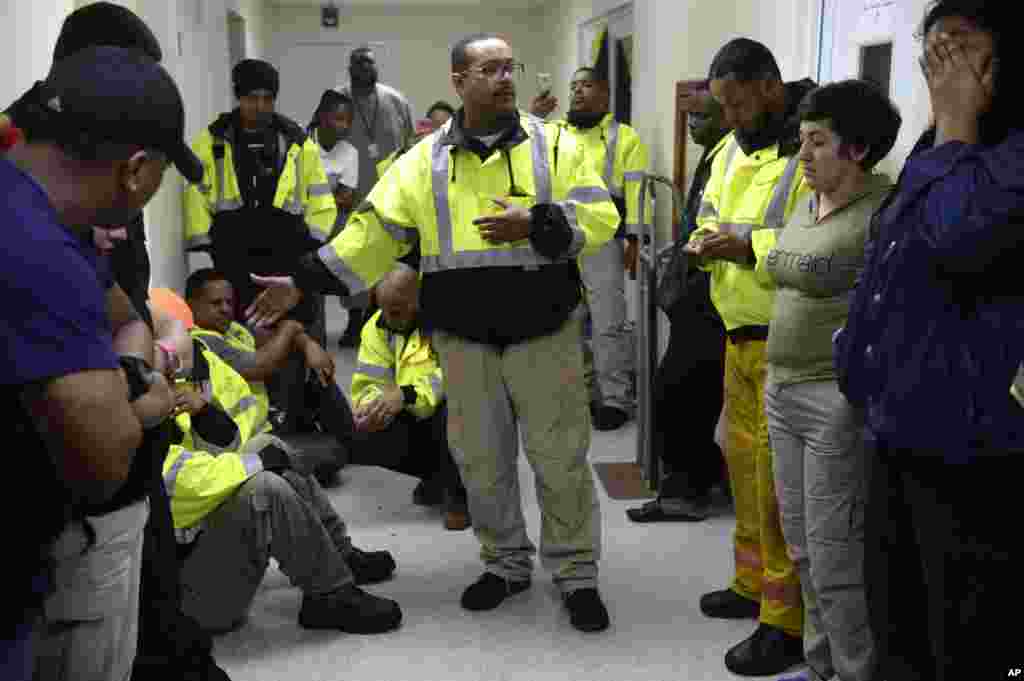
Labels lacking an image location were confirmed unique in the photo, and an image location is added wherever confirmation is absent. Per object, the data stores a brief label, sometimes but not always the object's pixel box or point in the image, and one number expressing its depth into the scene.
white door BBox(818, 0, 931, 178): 2.49
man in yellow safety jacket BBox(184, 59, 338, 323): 4.25
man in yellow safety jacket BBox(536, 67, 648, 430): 4.73
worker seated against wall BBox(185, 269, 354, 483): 3.41
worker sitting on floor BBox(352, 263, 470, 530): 3.49
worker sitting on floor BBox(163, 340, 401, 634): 2.52
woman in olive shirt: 2.05
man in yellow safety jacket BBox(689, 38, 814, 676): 2.43
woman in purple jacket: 1.37
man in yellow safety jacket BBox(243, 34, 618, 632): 2.64
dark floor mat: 3.74
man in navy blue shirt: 1.08
